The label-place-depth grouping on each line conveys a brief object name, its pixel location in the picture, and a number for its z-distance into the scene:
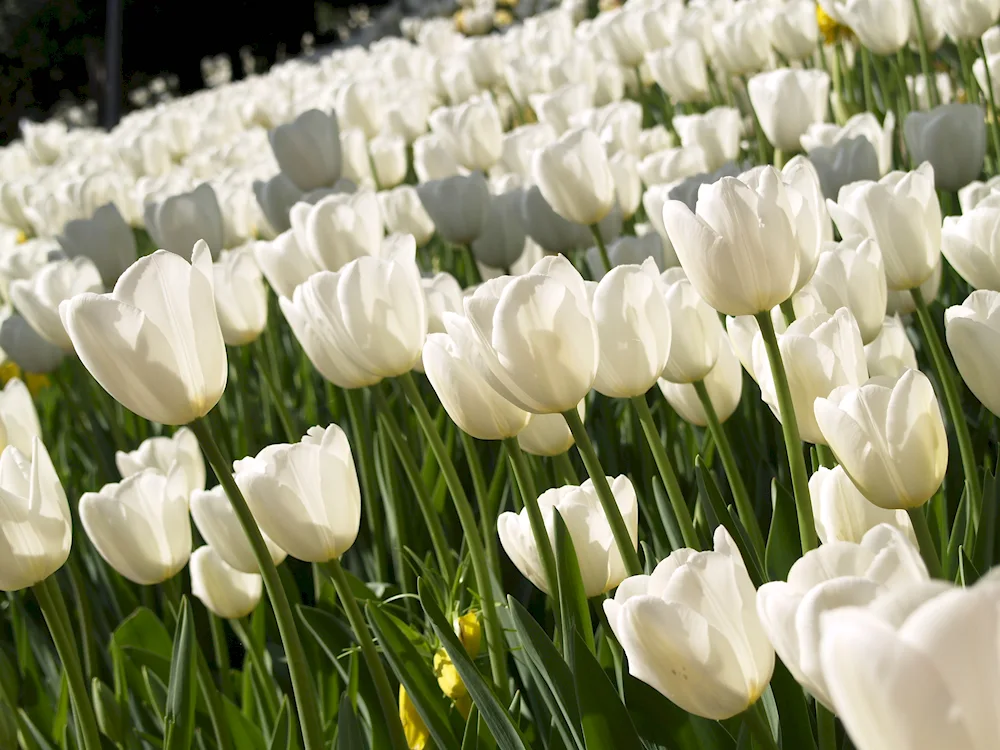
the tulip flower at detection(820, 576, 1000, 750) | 0.92
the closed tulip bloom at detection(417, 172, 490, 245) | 1.99
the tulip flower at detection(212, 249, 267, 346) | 1.72
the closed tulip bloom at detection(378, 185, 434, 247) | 2.29
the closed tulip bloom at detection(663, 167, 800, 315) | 1.27
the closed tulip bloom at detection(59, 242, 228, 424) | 1.28
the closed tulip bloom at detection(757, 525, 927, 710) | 1.07
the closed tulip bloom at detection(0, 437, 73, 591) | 1.31
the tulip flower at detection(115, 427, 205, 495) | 1.57
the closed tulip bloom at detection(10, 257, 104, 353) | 1.95
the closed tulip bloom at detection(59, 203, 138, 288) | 2.38
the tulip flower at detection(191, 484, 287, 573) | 1.43
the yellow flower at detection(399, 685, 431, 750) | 1.39
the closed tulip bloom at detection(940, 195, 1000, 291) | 1.40
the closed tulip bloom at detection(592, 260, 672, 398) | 1.30
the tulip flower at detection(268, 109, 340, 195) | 2.31
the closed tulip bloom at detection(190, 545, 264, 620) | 1.49
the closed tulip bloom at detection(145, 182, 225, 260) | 2.17
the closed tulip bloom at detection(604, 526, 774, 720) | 1.15
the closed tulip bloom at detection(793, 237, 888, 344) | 1.38
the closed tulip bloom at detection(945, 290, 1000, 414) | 1.28
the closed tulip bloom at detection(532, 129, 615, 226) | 1.67
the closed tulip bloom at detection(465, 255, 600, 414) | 1.25
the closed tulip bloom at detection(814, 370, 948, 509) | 1.21
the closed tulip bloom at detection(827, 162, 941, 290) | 1.43
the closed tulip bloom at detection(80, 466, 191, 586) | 1.44
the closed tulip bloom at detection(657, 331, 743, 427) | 1.45
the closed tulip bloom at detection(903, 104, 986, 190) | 1.71
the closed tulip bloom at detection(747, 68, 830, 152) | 1.94
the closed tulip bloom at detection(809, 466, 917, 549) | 1.25
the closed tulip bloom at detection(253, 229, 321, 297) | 1.69
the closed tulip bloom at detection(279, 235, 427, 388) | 1.38
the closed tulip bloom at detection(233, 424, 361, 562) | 1.31
